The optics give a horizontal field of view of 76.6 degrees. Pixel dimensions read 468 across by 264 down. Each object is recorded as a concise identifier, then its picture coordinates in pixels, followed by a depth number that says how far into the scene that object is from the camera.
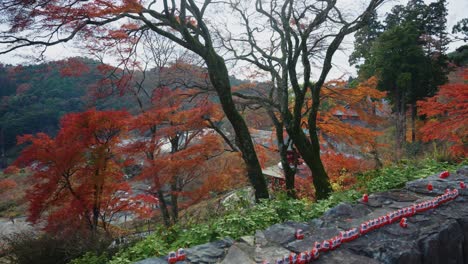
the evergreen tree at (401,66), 16.42
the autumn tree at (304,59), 6.95
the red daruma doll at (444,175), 4.69
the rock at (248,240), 2.93
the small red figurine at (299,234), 2.93
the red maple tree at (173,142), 10.49
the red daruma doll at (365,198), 3.83
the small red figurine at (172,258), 2.61
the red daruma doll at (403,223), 2.99
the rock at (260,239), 2.90
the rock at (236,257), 2.59
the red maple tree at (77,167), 8.91
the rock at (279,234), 2.92
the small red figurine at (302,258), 2.44
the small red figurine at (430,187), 4.01
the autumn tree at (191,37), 5.23
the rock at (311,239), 2.71
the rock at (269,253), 2.60
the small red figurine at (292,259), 2.43
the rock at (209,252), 2.65
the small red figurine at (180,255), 2.64
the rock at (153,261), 2.66
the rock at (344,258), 2.43
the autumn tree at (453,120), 8.82
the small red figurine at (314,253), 2.50
